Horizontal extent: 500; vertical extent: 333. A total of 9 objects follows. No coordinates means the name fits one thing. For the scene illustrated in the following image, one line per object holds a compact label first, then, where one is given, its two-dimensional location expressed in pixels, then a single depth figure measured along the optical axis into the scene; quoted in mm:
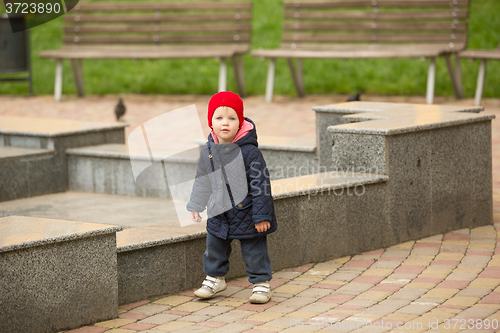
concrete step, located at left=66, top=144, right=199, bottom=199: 13312
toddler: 7984
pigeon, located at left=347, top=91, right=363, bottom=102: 15900
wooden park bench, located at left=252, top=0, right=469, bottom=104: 21719
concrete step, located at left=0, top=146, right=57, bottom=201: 13320
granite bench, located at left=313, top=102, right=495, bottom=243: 10281
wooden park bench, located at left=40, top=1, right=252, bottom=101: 24375
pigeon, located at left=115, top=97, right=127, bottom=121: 18644
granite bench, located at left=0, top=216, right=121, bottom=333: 6969
